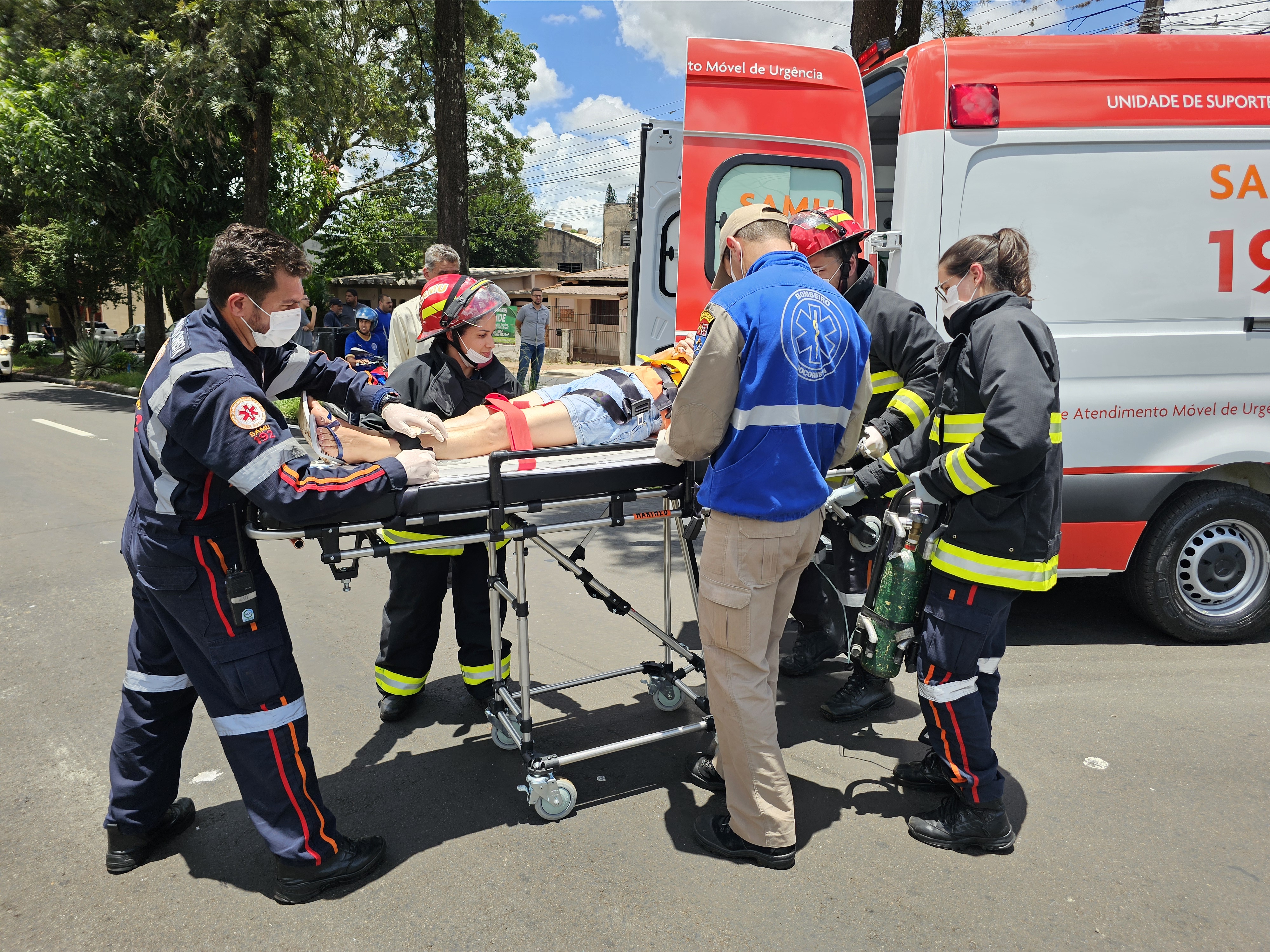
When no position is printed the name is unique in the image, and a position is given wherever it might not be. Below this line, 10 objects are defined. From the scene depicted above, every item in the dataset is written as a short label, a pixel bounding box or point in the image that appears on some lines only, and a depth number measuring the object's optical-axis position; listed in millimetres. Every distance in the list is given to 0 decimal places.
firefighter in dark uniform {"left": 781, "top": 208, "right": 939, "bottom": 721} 3281
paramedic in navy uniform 2293
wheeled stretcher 2598
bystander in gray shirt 13523
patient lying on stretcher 3268
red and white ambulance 3875
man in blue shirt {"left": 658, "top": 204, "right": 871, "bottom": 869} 2459
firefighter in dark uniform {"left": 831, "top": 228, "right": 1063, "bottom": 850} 2590
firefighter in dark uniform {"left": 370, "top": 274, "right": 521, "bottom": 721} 3467
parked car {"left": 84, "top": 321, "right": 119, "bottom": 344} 28188
